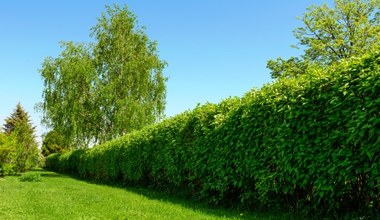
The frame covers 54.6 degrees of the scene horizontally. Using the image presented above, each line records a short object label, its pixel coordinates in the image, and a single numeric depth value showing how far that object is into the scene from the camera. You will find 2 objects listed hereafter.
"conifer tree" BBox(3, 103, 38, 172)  29.75
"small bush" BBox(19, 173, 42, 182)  20.66
